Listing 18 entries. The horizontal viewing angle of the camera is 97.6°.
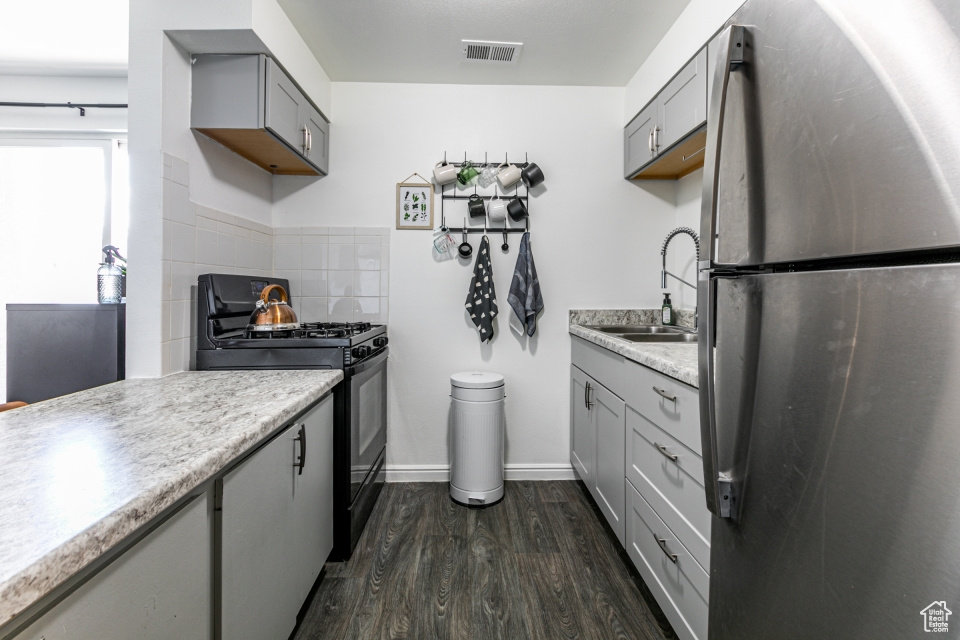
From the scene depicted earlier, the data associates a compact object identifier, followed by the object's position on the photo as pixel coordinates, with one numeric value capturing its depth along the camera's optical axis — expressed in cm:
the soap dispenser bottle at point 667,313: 249
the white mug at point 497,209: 251
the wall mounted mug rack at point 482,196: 258
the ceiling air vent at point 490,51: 219
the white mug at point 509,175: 252
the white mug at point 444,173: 250
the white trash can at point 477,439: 228
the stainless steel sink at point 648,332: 222
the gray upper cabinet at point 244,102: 179
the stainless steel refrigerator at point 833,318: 46
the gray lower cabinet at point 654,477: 119
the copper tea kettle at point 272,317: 183
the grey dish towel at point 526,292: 251
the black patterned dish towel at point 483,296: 249
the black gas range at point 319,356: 169
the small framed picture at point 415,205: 258
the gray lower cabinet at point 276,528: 95
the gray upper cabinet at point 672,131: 176
